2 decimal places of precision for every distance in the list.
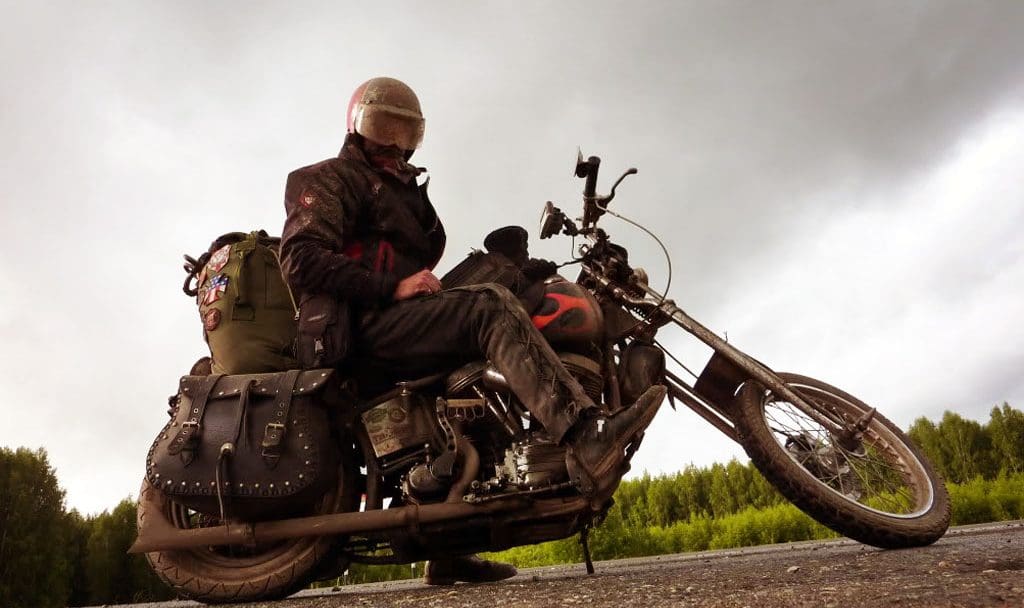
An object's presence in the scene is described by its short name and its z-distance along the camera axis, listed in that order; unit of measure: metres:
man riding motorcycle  2.31
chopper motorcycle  2.47
